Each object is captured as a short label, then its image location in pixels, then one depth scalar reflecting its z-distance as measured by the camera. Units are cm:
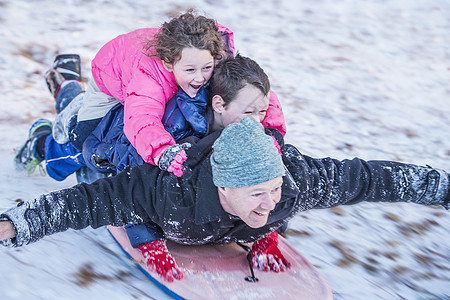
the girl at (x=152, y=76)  523
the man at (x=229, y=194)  504
